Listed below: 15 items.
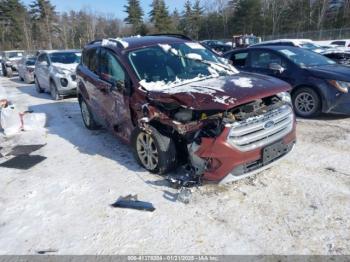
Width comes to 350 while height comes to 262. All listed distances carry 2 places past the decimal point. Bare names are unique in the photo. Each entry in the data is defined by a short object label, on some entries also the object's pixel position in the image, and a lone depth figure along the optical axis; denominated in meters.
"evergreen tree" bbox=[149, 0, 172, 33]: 62.22
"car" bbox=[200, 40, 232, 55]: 25.32
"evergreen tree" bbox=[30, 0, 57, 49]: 64.62
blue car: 6.57
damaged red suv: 3.77
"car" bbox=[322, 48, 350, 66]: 12.14
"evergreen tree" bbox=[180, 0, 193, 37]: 65.12
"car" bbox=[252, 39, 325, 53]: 14.96
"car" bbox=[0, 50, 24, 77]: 24.67
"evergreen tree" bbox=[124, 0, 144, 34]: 67.44
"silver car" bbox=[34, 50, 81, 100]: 11.64
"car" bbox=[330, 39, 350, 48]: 22.64
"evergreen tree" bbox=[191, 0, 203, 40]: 63.75
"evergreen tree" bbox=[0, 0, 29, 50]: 63.91
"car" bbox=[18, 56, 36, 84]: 18.10
